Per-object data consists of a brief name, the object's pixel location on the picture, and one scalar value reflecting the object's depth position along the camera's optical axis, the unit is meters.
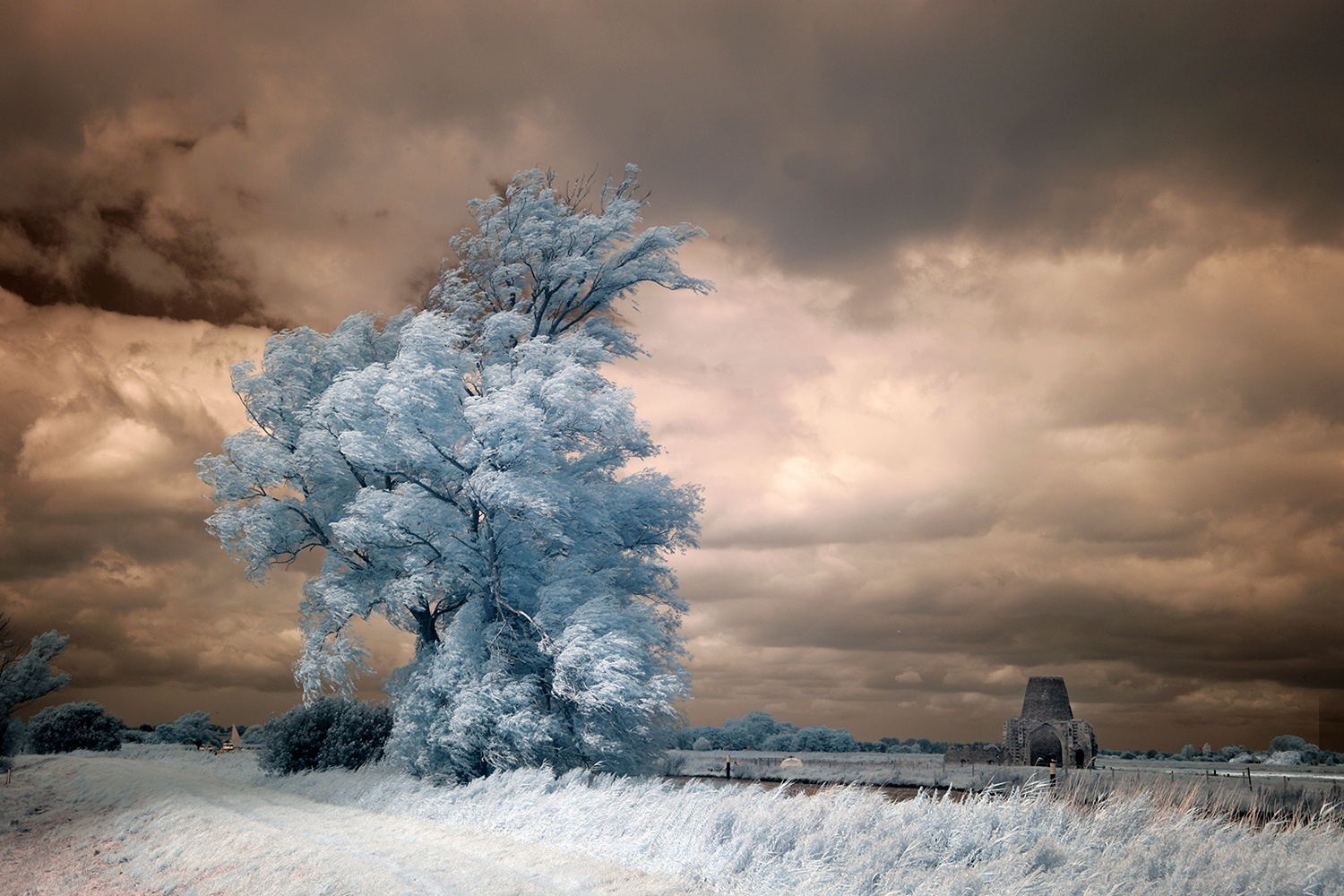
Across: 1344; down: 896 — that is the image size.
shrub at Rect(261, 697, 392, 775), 23.61
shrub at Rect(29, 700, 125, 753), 36.88
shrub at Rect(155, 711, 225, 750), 51.72
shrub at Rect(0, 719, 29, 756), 29.45
